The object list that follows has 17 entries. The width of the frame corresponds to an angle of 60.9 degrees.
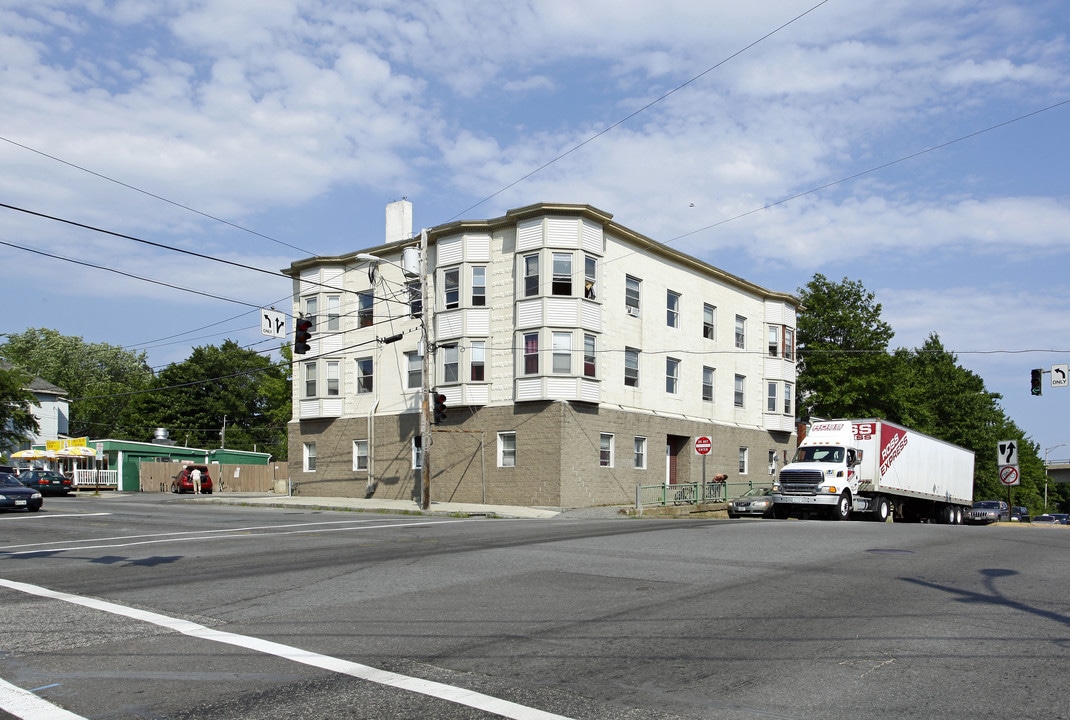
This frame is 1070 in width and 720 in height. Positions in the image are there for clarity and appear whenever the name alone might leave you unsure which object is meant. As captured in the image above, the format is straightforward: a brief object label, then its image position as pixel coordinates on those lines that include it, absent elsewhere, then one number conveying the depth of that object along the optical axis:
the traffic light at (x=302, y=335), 27.53
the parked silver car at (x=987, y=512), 44.34
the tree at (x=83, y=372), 102.62
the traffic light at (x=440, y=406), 30.92
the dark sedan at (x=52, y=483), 44.59
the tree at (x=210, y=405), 89.50
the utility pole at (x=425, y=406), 30.83
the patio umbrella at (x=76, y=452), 55.22
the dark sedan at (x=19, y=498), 28.28
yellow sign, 57.38
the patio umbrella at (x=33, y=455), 55.75
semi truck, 29.50
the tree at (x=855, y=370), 53.19
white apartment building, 34.44
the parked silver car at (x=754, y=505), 33.34
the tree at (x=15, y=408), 55.91
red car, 49.38
